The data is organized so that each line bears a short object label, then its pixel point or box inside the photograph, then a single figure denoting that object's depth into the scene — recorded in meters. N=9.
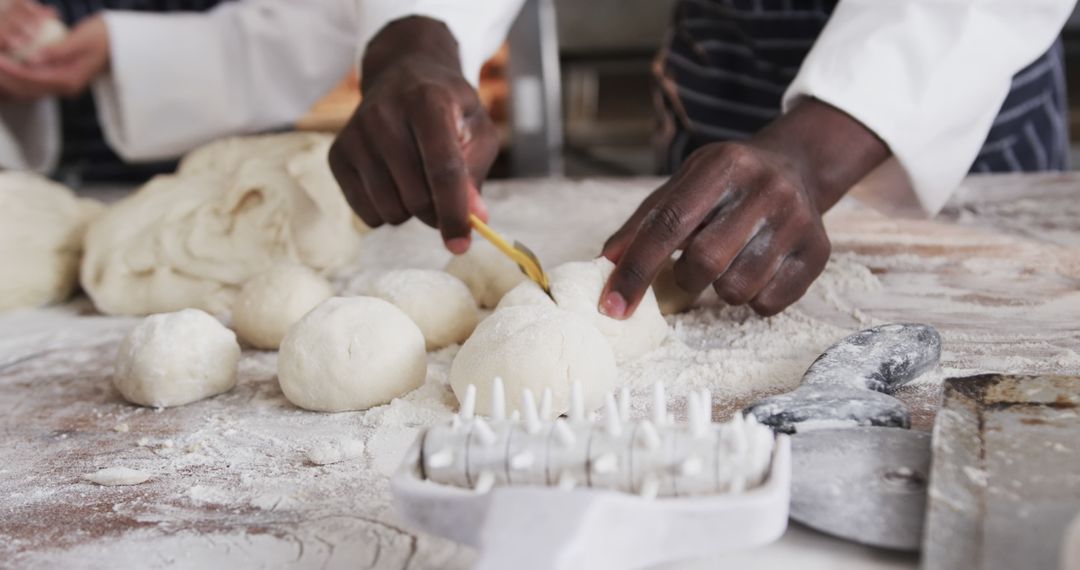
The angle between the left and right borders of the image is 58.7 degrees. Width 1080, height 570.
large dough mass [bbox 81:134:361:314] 1.67
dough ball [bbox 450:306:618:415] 1.12
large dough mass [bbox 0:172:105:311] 1.72
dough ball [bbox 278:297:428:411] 1.18
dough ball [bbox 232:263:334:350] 1.45
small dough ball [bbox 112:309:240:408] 1.24
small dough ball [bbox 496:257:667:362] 1.29
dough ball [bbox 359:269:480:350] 1.39
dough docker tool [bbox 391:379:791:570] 0.69
